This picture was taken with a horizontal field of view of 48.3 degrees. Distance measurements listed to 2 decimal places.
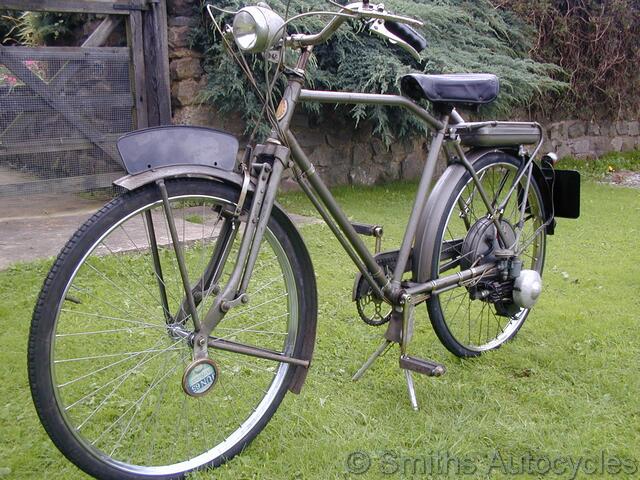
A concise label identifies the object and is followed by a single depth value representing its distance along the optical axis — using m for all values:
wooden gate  5.32
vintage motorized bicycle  1.95
